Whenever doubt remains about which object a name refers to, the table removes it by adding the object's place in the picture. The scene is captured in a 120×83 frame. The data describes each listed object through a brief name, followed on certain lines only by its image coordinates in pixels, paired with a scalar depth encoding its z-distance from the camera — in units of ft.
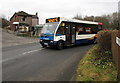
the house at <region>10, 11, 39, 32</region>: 137.60
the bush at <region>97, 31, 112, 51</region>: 23.84
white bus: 35.24
